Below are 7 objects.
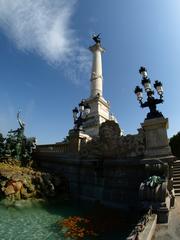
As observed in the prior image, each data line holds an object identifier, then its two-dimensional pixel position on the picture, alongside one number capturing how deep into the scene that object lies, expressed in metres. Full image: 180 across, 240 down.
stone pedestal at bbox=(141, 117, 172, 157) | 7.48
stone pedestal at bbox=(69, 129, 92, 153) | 10.61
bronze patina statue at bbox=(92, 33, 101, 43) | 24.69
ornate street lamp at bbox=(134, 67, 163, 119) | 7.83
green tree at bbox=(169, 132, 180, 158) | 19.86
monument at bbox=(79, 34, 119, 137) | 16.72
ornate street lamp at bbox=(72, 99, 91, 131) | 10.84
